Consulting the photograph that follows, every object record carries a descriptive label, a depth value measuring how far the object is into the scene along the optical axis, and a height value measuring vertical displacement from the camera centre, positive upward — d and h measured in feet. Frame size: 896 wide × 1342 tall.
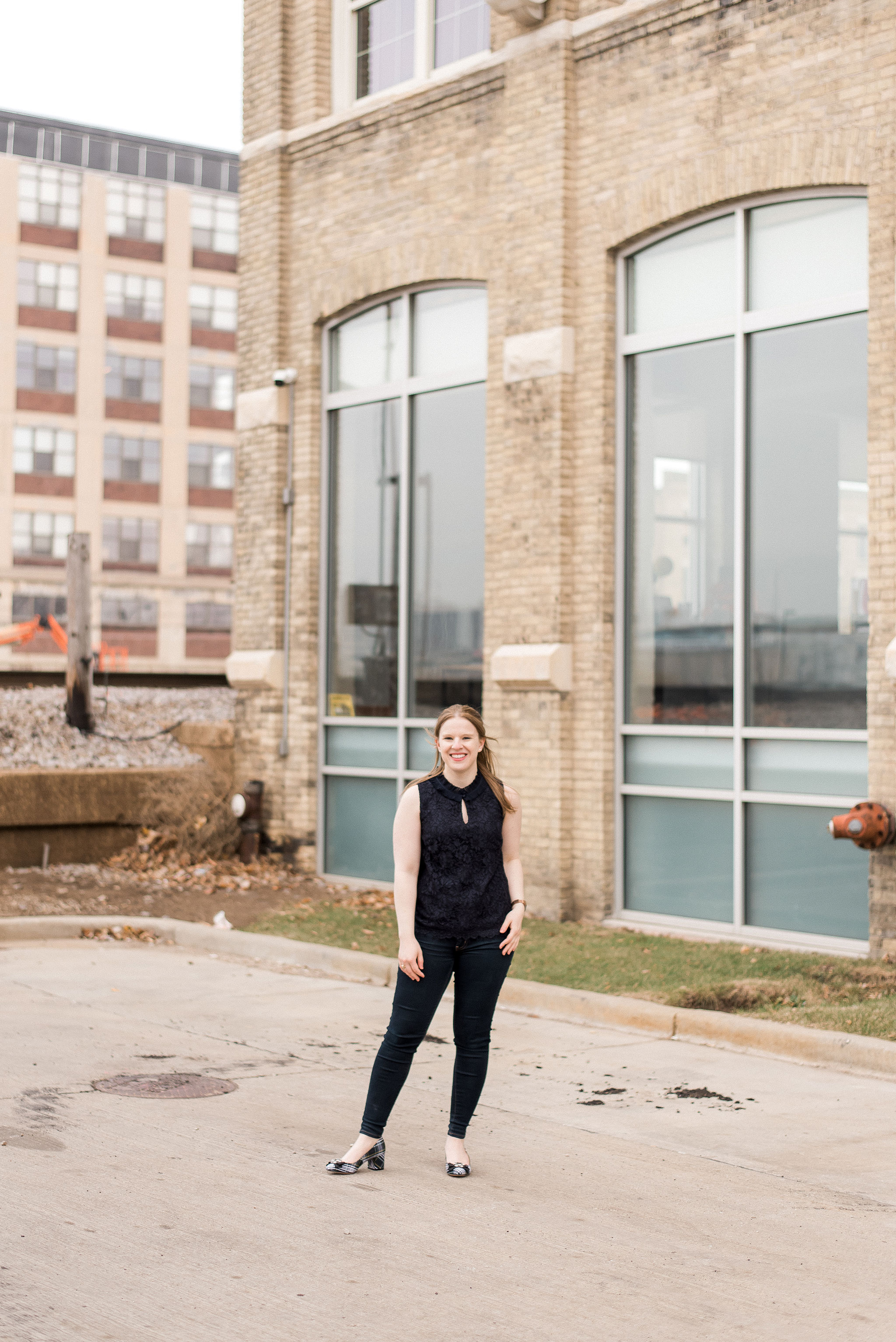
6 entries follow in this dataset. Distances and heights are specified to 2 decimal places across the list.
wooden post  56.70 -0.01
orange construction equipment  95.20 +1.46
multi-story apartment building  186.70 +34.90
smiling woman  18.34 -3.28
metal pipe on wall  49.06 +2.58
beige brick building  35.27 +6.25
